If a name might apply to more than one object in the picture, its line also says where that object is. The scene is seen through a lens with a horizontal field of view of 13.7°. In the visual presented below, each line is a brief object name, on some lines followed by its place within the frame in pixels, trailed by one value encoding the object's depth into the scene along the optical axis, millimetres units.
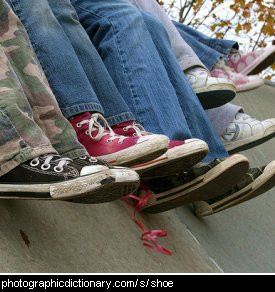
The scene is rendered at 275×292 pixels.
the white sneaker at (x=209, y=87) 4748
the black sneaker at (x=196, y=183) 4190
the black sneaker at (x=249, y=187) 4596
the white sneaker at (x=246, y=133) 5029
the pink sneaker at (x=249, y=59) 5857
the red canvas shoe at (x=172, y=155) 3725
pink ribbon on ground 4105
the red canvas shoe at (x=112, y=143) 3514
